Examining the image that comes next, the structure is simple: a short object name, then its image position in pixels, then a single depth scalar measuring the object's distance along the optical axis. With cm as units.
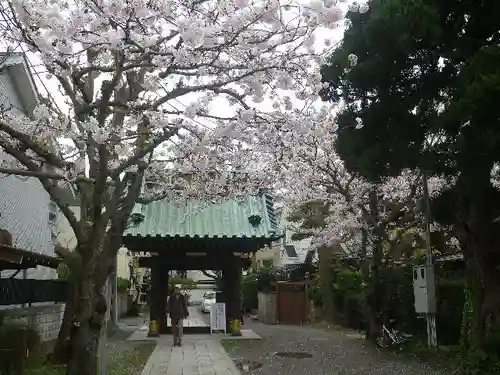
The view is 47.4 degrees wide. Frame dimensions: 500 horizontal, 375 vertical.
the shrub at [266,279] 2877
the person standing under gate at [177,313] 1548
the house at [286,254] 4069
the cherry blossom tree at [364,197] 1440
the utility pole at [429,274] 1062
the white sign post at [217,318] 1831
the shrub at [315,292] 2552
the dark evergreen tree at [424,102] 701
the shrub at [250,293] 3344
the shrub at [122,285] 2986
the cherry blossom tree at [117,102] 623
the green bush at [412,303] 1432
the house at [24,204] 1254
